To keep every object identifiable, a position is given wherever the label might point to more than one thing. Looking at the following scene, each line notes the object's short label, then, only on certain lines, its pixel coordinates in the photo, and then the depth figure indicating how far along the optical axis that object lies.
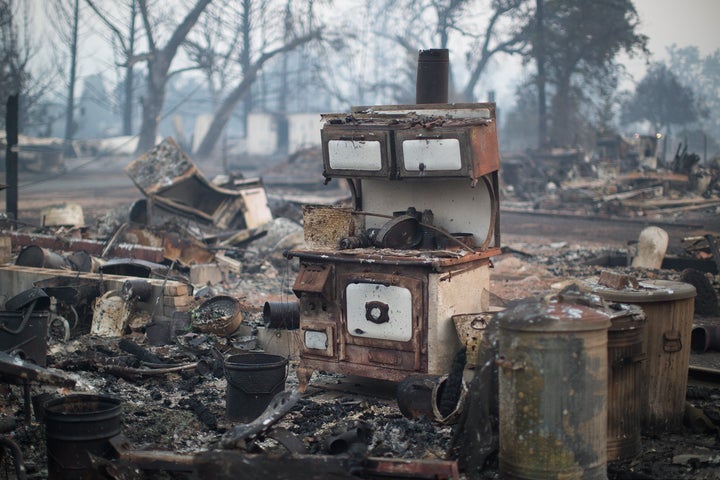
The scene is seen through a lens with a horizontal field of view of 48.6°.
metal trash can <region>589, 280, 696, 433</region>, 5.26
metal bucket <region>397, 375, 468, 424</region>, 5.69
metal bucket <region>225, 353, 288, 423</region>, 5.96
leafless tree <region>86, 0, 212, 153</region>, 36.66
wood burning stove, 6.23
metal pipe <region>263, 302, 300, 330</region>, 7.74
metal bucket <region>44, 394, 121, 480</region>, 4.55
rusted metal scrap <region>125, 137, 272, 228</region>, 13.82
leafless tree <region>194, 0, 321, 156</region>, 37.72
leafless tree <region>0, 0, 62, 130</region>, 31.73
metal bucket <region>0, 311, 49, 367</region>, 6.36
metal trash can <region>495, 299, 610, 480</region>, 4.36
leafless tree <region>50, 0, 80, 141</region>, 39.50
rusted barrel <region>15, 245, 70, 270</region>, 9.83
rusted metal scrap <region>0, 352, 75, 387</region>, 4.76
